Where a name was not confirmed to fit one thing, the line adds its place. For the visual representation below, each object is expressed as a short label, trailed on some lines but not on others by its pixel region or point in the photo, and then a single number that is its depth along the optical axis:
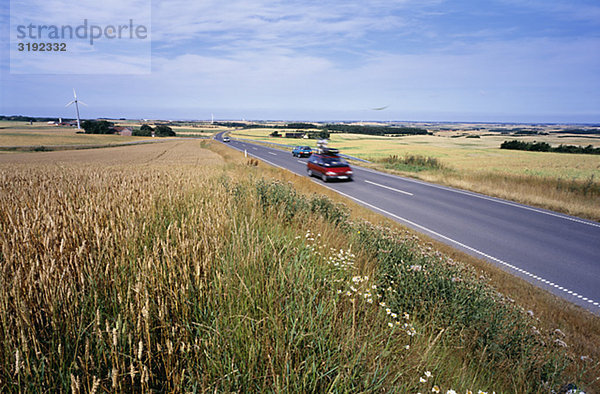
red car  18.88
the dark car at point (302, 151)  37.84
